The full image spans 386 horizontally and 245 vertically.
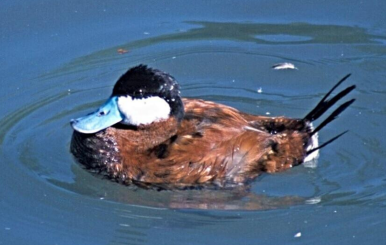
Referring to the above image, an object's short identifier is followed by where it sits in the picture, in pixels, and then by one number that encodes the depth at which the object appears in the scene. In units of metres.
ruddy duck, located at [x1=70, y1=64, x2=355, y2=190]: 11.97
